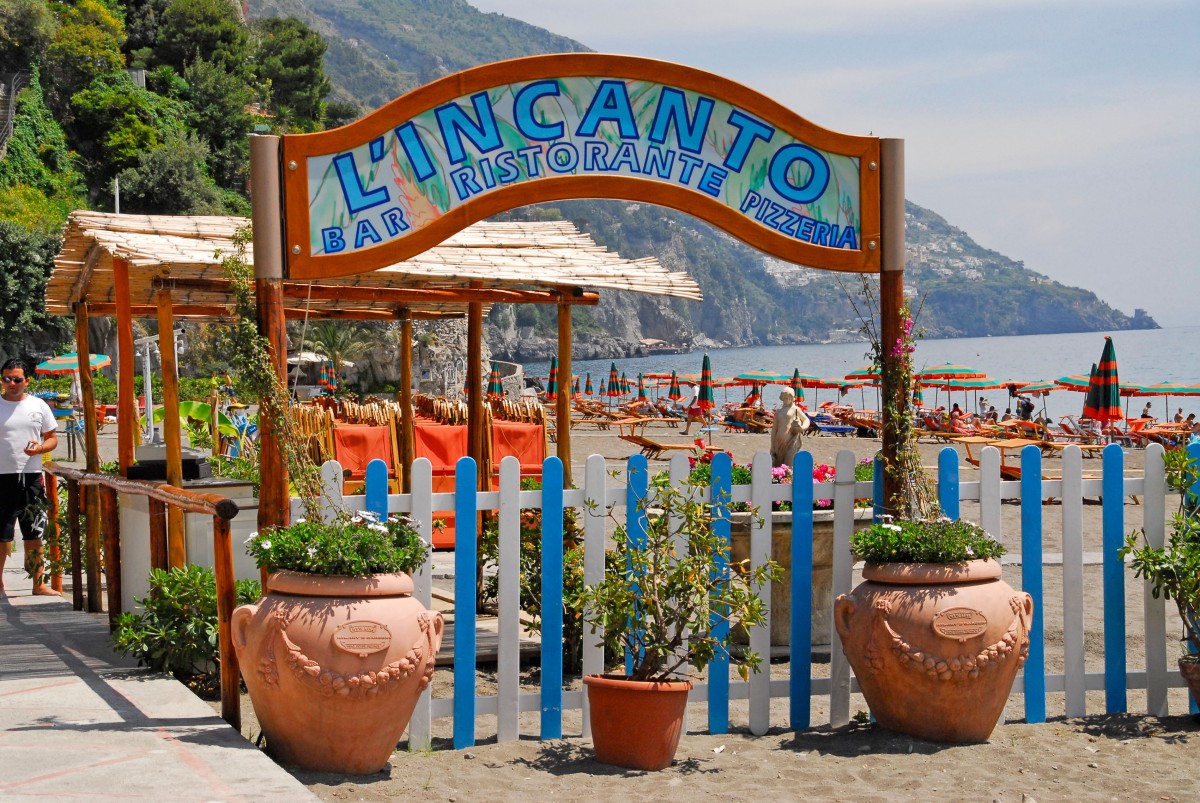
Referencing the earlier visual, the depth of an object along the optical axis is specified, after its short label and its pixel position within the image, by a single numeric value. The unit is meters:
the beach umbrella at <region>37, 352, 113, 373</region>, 36.88
